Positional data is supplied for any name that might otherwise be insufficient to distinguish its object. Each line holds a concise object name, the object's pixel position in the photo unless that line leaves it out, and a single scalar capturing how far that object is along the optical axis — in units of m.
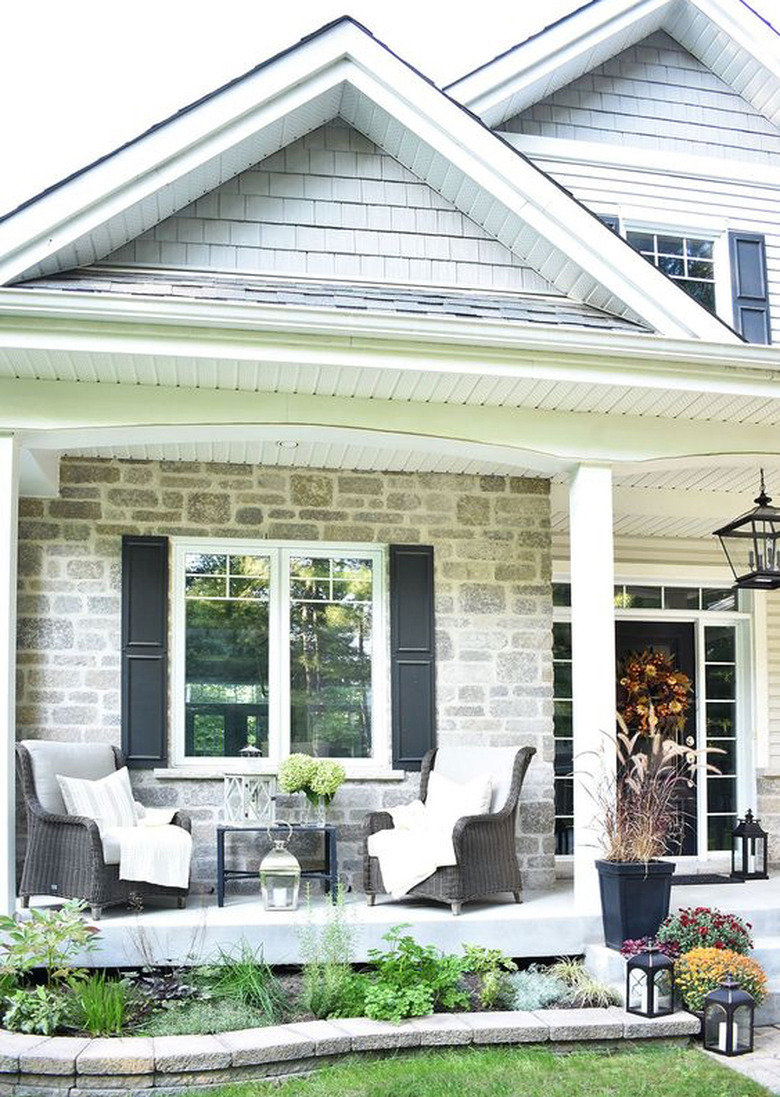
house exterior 6.38
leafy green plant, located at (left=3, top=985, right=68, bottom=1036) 5.27
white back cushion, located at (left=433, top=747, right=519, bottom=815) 7.38
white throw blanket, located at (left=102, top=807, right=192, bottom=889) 6.53
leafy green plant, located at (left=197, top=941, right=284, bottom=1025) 5.64
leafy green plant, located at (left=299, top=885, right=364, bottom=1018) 5.62
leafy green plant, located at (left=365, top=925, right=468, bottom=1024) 5.51
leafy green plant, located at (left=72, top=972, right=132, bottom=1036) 5.33
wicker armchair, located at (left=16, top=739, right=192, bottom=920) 6.43
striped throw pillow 6.82
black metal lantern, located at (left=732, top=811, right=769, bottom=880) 8.68
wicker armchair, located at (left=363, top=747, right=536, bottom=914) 6.77
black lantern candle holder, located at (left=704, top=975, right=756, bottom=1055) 5.54
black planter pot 6.27
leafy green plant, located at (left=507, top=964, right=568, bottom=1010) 5.91
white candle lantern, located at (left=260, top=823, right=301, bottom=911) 6.71
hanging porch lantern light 7.80
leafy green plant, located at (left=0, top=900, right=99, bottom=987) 5.57
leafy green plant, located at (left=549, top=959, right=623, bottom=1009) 6.00
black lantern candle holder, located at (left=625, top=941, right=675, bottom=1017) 5.76
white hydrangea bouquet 7.21
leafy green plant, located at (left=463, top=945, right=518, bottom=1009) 5.86
